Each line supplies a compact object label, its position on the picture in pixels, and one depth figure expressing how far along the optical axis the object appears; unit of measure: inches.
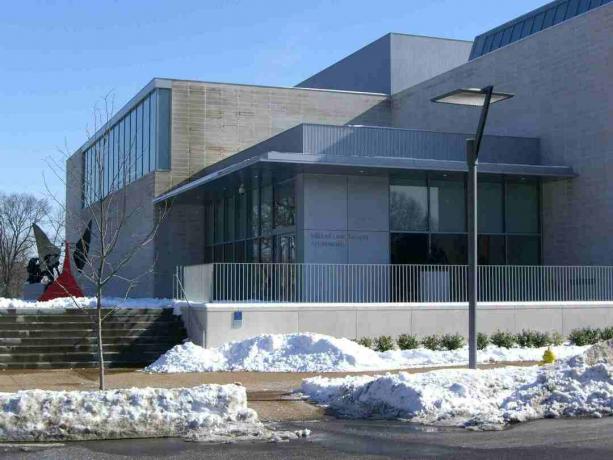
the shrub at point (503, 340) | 884.0
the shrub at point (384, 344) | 855.7
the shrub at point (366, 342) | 856.9
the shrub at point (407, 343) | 866.8
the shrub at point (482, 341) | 874.1
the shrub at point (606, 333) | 935.7
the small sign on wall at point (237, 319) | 849.5
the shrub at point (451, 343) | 866.8
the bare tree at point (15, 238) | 3292.3
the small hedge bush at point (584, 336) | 910.4
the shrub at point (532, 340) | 896.3
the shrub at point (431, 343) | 863.7
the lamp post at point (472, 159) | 634.2
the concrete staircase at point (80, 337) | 830.5
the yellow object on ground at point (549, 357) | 695.3
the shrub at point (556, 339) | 904.9
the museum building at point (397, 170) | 1101.1
